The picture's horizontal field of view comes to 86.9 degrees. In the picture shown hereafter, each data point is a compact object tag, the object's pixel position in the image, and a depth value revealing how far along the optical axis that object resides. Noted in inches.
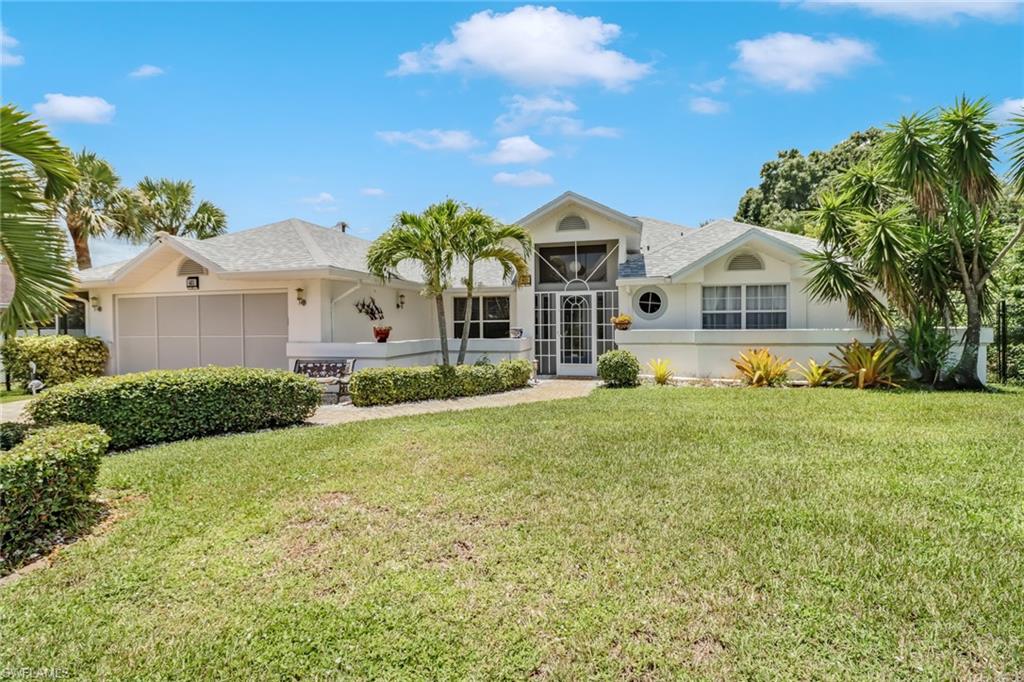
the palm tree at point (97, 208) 926.4
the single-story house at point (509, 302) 617.5
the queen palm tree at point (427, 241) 547.5
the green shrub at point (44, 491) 187.9
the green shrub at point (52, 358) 649.0
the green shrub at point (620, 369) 598.9
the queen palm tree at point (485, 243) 559.2
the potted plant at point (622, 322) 678.5
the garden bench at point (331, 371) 561.6
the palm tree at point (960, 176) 510.6
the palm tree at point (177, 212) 1076.5
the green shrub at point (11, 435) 253.8
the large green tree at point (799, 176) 1381.6
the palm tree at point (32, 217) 211.3
